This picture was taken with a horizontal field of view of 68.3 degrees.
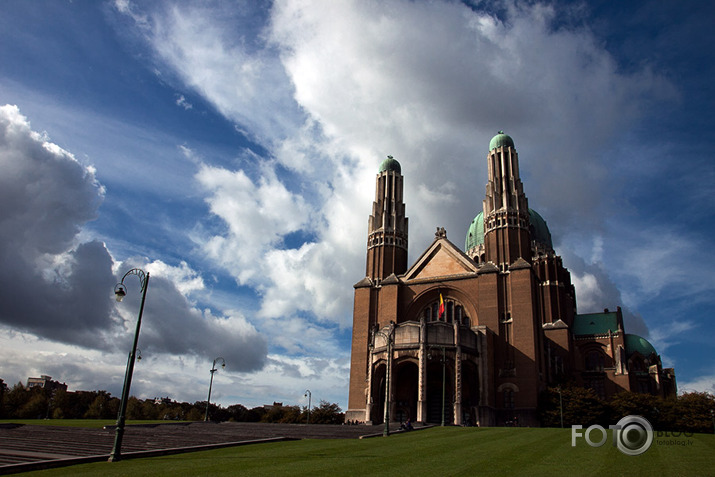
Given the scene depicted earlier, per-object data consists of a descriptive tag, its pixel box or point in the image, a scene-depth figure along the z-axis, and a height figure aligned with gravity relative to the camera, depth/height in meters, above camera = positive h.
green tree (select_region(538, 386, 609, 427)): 44.70 +1.40
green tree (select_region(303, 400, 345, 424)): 60.00 -0.21
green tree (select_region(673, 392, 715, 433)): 46.56 +1.38
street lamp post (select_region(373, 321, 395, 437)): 27.50 +3.88
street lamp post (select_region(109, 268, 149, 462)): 16.83 +0.89
